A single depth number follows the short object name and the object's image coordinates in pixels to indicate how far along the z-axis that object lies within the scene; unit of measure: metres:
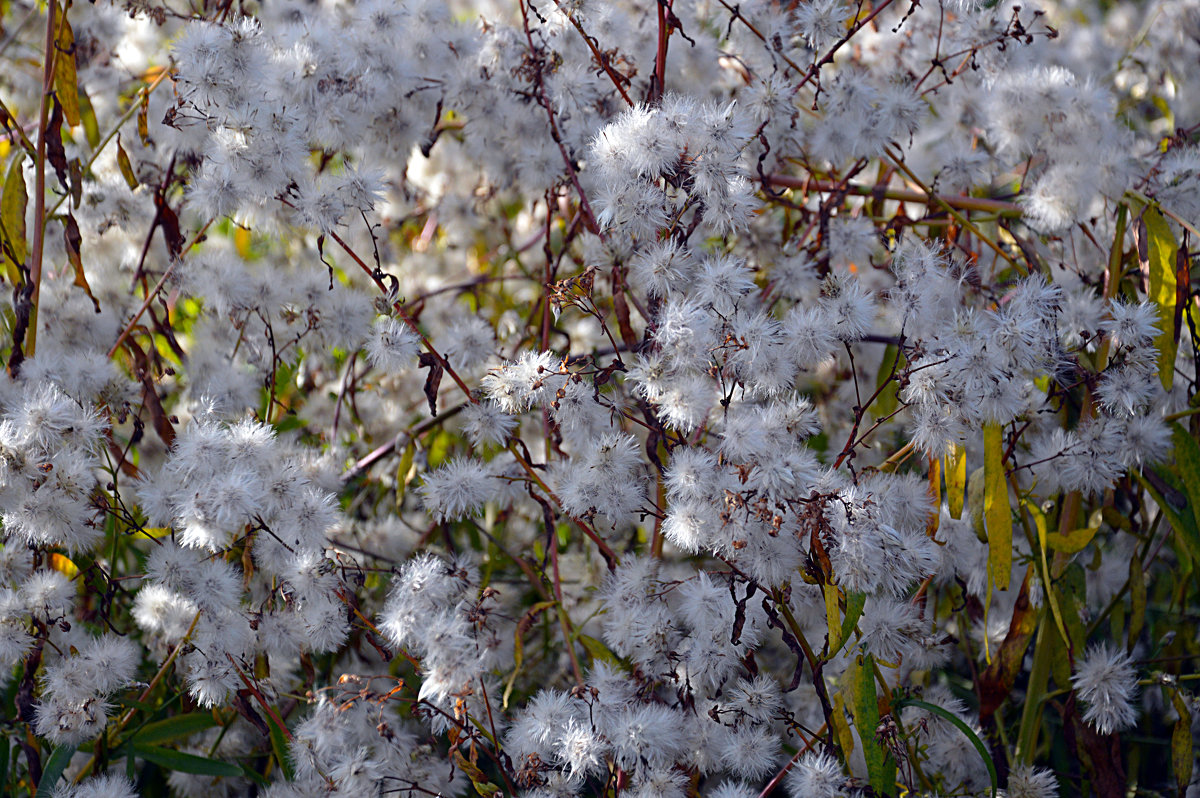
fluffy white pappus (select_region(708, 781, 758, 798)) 1.03
